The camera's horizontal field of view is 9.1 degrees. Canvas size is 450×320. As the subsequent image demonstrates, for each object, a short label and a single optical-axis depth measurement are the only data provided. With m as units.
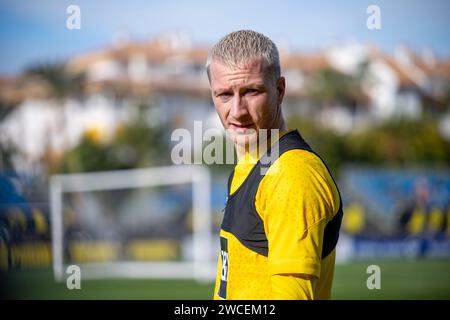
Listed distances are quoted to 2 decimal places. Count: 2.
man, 5.58
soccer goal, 31.37
